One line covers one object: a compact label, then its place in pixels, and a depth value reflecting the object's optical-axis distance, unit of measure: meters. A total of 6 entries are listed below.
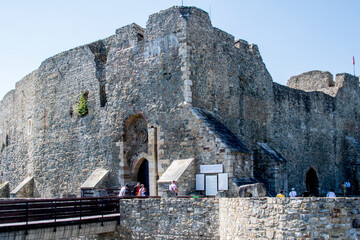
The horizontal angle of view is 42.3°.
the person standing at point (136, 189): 17.55
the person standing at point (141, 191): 16.57
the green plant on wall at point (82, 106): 22.03
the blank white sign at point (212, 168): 15.91
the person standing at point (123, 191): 16.68
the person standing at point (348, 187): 25.67
